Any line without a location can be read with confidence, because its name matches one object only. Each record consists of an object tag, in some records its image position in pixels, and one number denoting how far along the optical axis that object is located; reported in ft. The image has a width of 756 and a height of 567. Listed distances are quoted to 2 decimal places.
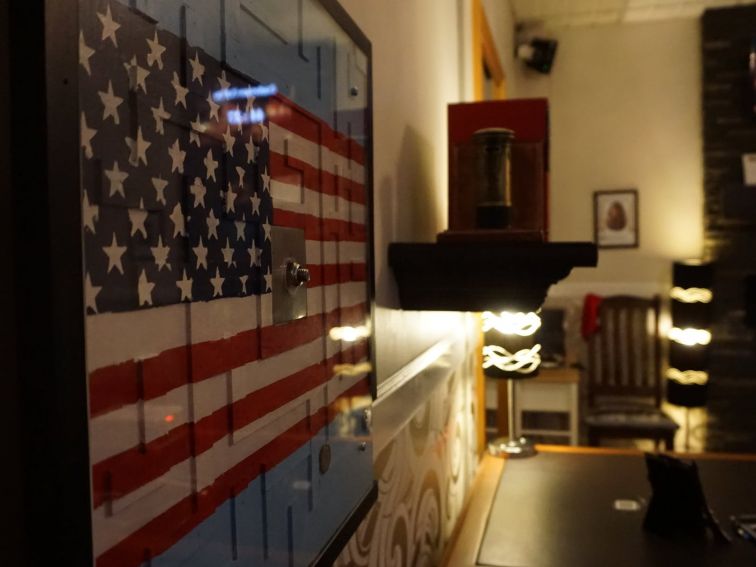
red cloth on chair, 15.72
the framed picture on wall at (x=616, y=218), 16.14
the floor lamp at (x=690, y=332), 14.67
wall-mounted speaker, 15.92
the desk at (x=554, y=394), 13.94
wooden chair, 15.48
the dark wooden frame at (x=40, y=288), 1.38
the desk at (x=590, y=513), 5.21
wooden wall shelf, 4.54
